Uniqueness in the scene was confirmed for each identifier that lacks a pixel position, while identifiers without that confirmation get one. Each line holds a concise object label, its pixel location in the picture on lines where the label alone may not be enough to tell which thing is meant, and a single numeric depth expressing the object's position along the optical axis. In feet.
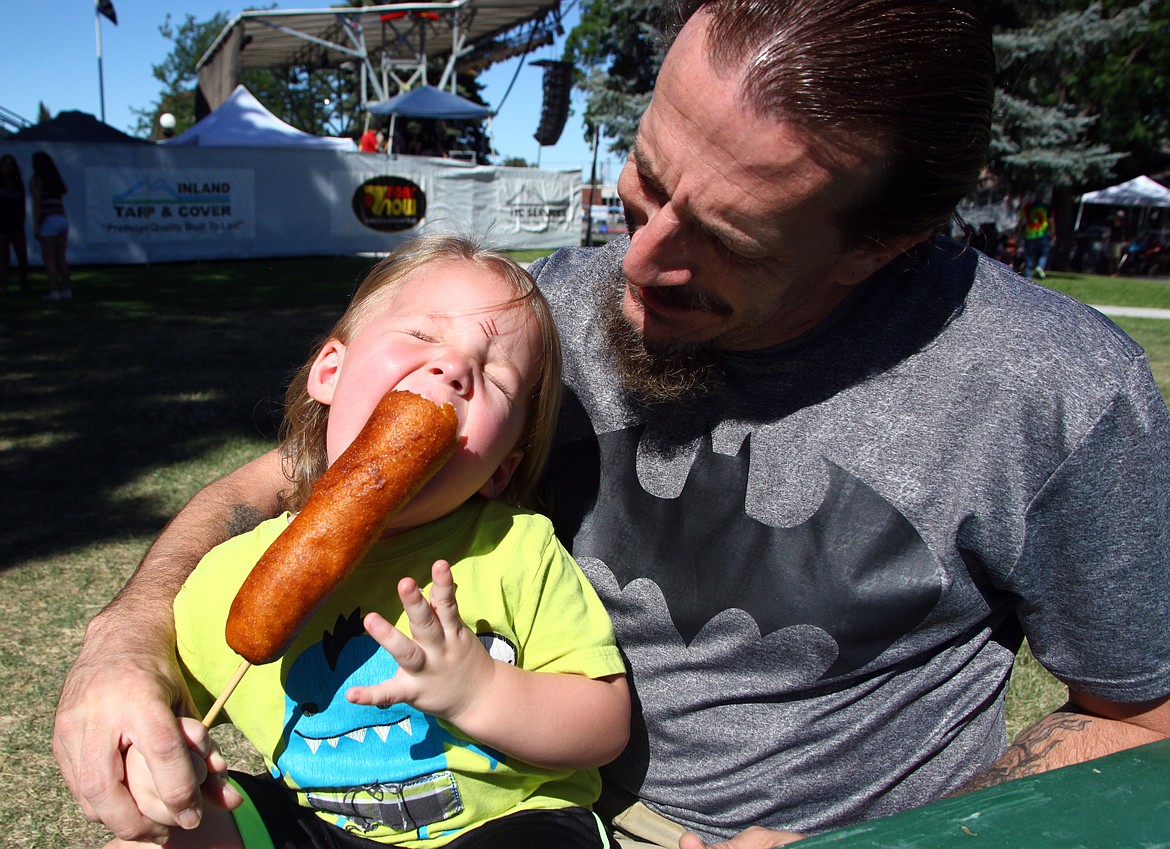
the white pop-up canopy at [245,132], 63.16
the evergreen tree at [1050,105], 54.70
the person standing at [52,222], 36.73
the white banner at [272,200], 49.14
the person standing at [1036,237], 67.31
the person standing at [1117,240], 88.74
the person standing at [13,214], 38.83
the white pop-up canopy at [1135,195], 92.02
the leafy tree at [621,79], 57.77
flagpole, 94.82
